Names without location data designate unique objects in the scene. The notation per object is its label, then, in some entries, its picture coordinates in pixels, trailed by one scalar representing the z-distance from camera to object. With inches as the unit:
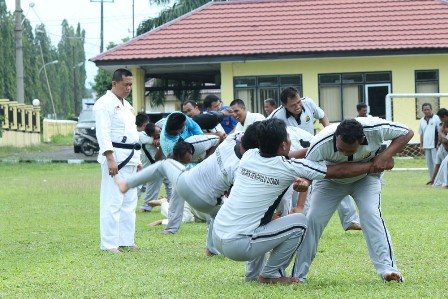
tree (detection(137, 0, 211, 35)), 1924.2
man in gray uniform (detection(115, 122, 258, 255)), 356.5
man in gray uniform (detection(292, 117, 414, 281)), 326.0
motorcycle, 1669.5
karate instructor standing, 458.9
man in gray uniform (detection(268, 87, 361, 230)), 499.2
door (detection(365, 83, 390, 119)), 1396.4
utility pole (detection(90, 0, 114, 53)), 2828.0
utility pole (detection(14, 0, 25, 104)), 1680.6
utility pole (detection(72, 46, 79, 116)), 3716.5
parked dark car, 1665.8
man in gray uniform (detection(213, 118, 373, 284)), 324.2
